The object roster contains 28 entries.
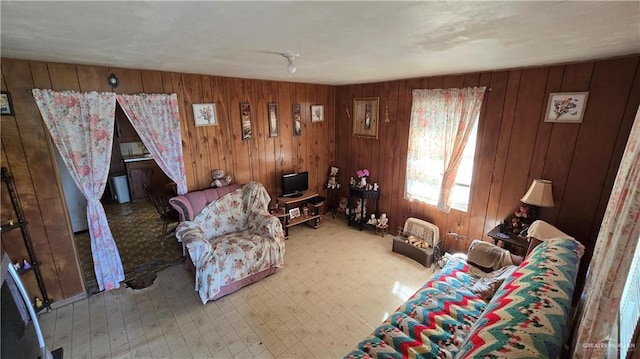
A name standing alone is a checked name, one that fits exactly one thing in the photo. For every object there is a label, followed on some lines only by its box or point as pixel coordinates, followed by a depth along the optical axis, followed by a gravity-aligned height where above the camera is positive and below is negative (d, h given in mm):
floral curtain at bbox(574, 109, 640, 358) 889 -544
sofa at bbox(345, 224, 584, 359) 1127 -1093
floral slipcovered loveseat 2570 -1359
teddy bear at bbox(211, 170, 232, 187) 3350 -811
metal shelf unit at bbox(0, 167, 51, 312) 2162 -1042
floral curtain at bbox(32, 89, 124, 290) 2309 -265
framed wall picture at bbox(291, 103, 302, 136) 4059 -66
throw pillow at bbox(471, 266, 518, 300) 2006 -1298
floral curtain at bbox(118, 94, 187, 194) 2723 -122
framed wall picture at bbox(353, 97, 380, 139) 3967 -19
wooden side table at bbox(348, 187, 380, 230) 4027 -1232
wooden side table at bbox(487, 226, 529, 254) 2516 -1190
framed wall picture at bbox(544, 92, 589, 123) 2301 +76
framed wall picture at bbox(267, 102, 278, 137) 3785 -34
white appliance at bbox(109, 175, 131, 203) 5090 -1413
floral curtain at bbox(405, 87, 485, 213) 2984 -278
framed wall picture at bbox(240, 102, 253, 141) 3521 -72
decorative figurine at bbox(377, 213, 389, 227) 3992 -1575
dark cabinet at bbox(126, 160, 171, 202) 5172 -1233
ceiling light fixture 1916 +417
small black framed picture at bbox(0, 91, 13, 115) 2098 +79
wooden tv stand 3926 -1478
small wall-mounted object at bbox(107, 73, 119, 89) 2547 +328
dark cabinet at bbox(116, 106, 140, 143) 5035 -299
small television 3944 -1037
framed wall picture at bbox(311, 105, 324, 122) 4294 +28
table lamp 2422 -722
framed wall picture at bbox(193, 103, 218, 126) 3145 +6
